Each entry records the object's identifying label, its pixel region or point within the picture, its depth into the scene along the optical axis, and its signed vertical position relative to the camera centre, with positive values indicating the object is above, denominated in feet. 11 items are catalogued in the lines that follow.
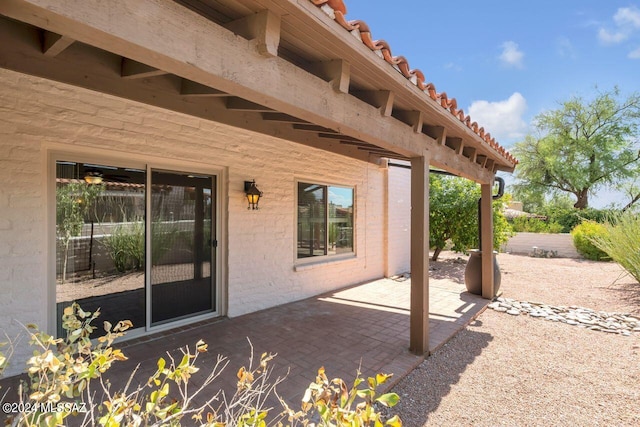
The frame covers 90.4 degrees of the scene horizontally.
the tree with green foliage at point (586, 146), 63.16 +14.52
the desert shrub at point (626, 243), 22.57 -1.97
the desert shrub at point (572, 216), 51.20 +0.00
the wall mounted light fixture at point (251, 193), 15.76 +1.11
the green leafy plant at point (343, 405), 3.48 -2.23
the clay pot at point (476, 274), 20.65 -3.84
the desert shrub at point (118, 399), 3.36 -2.10
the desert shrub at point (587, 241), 37.78 -3.16
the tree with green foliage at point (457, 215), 32.02 +0.08
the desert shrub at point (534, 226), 53.62 -1.73
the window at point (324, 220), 19.70 -0.30
